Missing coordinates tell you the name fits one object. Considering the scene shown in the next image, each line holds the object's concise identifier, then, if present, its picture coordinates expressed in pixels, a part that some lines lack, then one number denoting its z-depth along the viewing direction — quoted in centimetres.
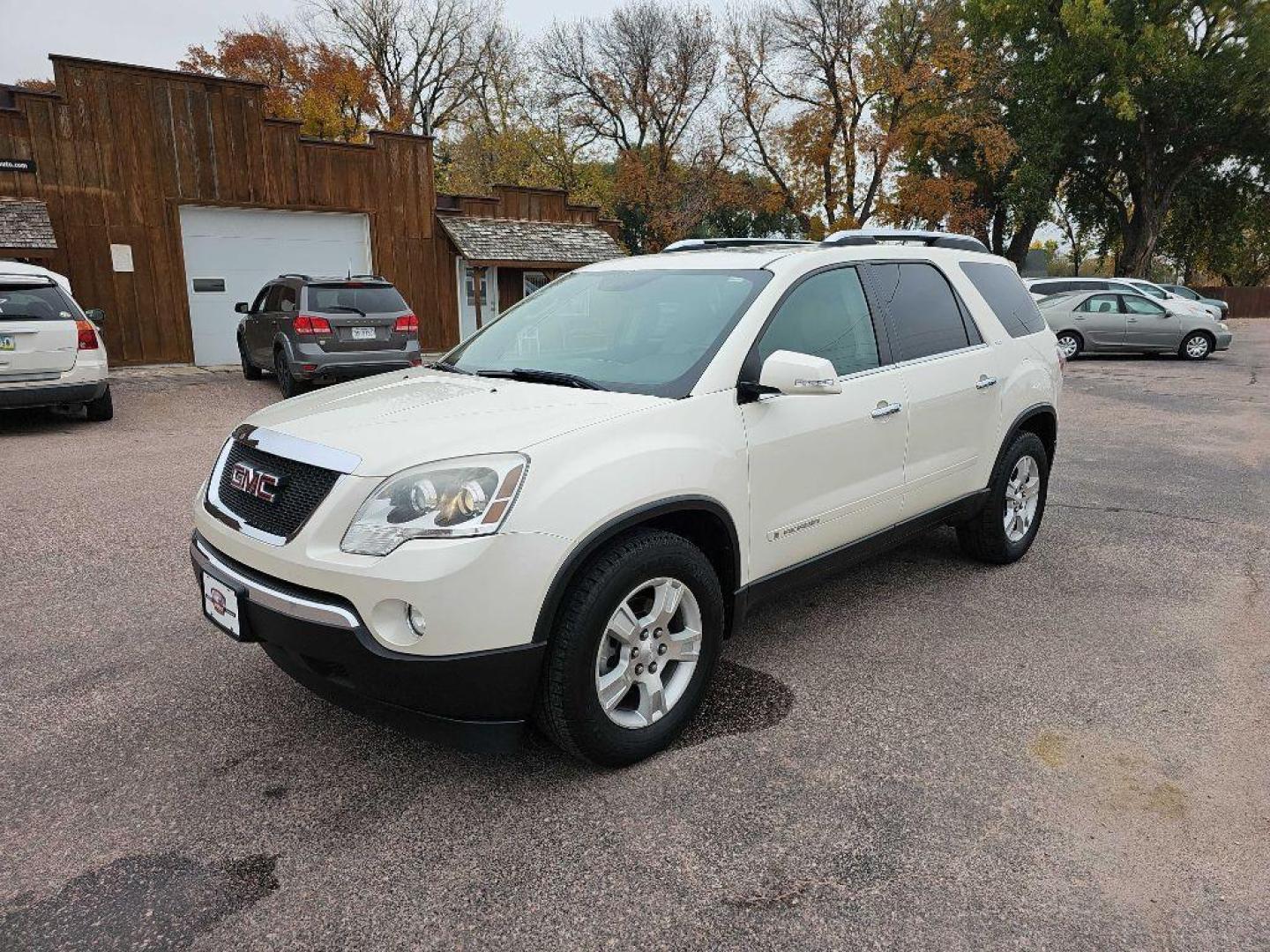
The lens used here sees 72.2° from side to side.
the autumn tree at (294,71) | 3747
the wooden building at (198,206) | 1409
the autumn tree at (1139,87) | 2712
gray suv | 1099
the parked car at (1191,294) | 2734
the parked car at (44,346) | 848
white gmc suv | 248
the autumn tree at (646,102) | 3519
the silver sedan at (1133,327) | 1859
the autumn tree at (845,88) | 2877
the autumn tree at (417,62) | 3888
